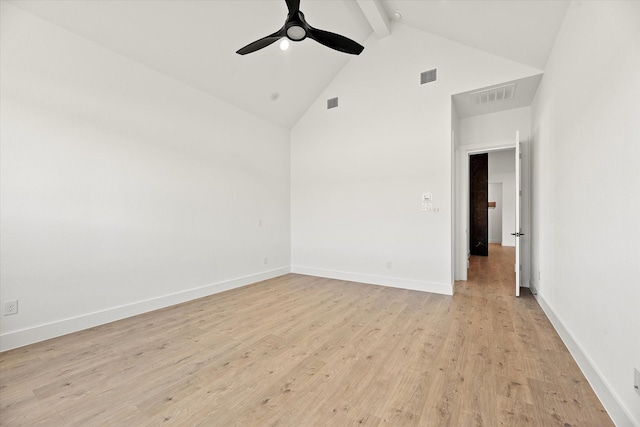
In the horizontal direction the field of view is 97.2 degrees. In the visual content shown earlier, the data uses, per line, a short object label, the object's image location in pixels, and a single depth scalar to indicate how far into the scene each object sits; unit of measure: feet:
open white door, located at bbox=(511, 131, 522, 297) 12.70
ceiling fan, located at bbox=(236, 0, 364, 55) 7.41
